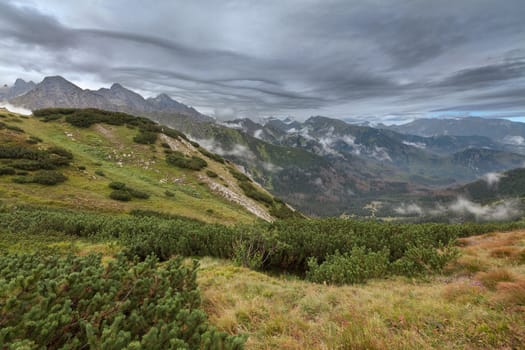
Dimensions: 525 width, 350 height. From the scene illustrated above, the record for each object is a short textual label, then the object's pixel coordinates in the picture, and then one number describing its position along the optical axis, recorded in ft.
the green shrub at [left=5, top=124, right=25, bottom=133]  105.94
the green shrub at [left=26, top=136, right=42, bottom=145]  99.89
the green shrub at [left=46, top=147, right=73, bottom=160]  96.69
